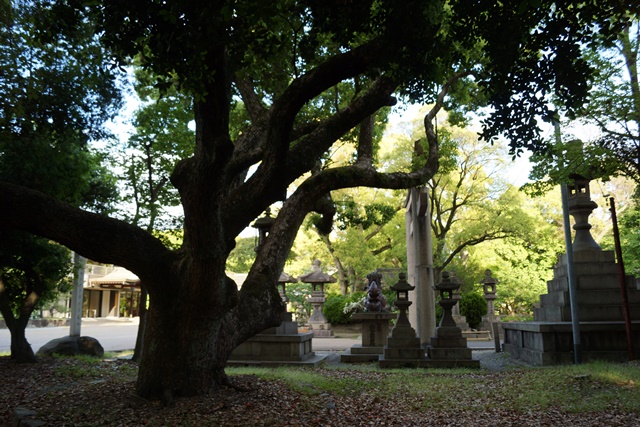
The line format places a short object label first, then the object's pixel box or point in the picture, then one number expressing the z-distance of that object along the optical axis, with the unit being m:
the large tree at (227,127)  5.01
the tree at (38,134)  8.75
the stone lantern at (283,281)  21.70
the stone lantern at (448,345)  11.16
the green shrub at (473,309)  23.97
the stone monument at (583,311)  10.11
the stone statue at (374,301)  14.23
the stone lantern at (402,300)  11.84
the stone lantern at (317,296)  25.25
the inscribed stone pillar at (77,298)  13.37
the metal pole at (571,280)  9.73
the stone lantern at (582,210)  11.64
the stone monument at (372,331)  12.77
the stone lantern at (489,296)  22.89
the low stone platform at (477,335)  21.39
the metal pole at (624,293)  9.45
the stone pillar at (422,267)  14.59
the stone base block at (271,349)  12.18
